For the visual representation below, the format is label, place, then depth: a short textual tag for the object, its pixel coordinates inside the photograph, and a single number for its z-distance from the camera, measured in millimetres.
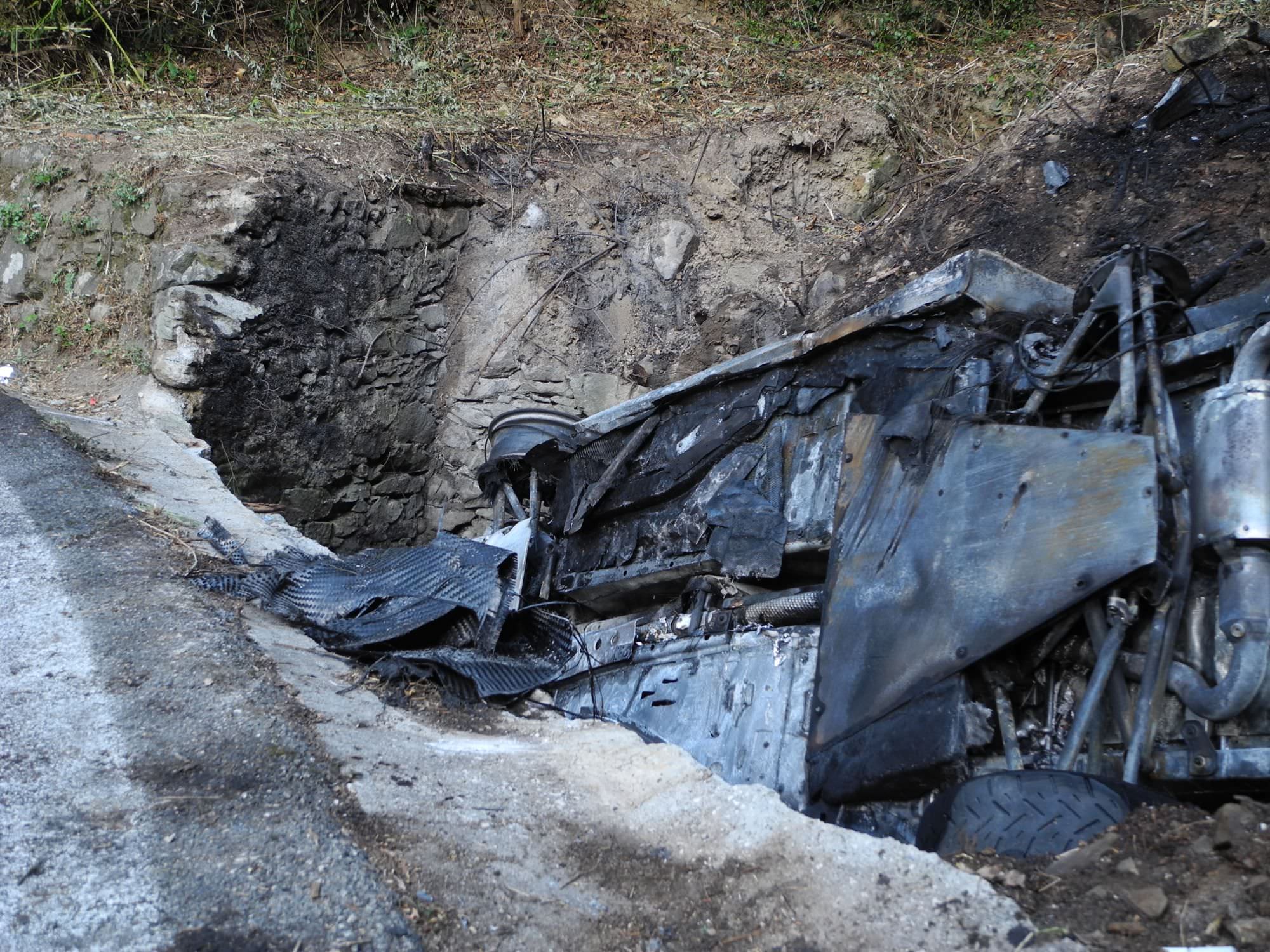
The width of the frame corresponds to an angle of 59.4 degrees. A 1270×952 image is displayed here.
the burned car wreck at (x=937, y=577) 3609
